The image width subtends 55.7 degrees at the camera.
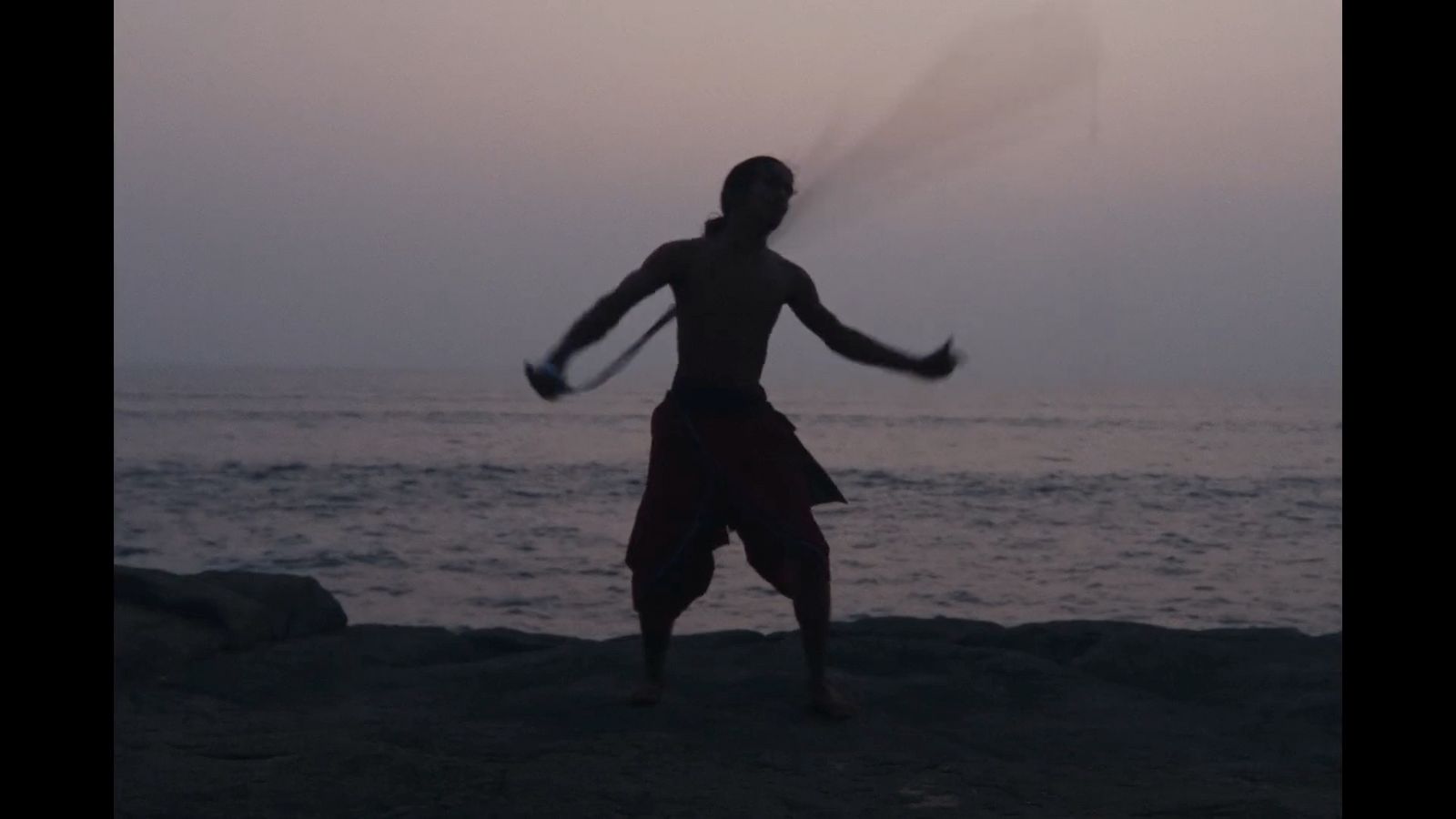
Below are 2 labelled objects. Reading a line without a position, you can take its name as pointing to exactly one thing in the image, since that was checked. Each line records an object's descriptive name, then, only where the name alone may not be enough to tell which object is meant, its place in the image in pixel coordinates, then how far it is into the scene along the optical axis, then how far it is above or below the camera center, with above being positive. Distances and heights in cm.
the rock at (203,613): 532 -87
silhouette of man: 452 -11
